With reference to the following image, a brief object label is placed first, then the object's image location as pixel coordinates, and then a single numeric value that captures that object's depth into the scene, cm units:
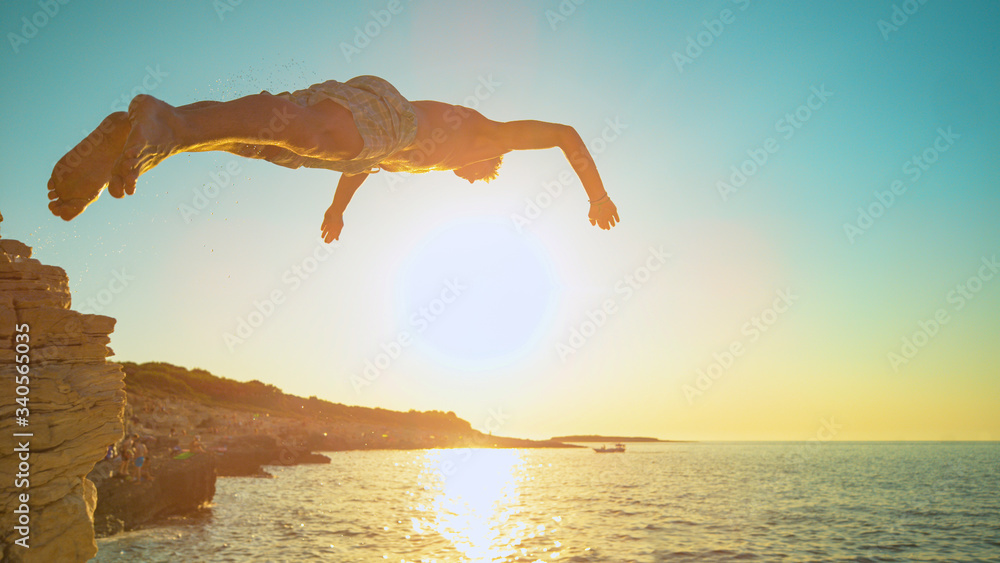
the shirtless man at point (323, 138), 279
